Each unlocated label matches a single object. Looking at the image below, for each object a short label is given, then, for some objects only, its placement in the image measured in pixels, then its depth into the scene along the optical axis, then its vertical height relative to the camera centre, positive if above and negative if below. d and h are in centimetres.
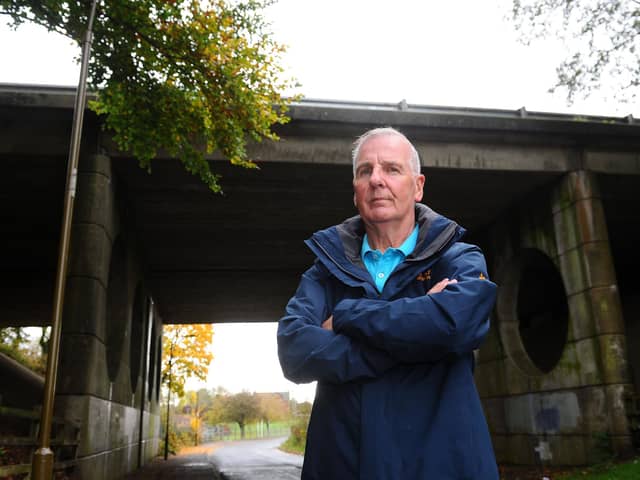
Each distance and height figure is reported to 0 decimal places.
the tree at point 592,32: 987 +615
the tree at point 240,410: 6719 -60
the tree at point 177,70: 753 +472
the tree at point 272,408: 7069 -65
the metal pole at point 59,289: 528 +119
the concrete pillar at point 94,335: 919 +137
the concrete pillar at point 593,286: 1049 +205
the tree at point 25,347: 2395 +309
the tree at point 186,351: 3238 +319
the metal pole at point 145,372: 1861 +124
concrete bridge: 1027 +462
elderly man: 168 +18
